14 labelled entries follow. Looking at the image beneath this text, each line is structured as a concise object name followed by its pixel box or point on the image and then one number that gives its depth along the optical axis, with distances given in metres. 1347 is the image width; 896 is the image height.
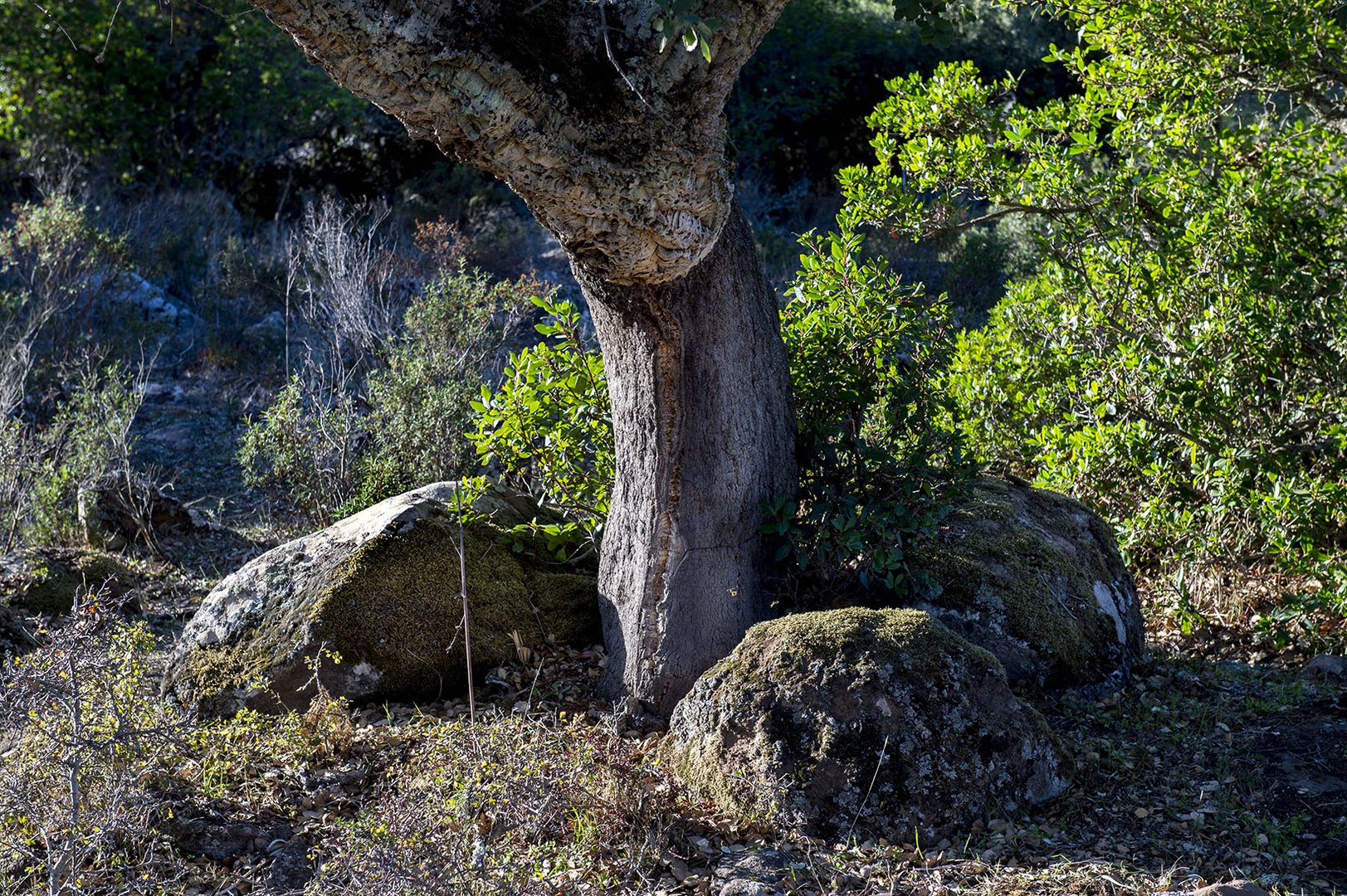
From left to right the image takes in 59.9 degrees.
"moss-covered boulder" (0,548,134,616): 5.67
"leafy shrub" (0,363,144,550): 6.67
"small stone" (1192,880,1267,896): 2.95
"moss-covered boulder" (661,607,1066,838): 3.42
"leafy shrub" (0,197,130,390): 9.29
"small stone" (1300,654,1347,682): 4.82
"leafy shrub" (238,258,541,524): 6.68
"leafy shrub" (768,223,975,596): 4.26
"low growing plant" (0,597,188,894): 3.01
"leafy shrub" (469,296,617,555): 4.73
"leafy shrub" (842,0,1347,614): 5.39
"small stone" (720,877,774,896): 3.11
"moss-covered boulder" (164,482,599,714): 4.36
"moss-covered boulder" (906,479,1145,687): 4.46
